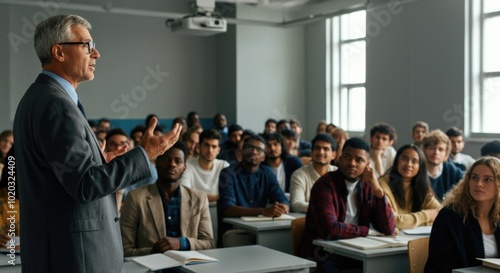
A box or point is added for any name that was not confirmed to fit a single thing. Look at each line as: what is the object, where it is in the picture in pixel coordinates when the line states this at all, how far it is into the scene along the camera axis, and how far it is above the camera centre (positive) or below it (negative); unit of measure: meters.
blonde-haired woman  3.09 -0.58
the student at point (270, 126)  9.50 -0.15
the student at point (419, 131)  7.54 -0.19
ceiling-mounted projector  8.09 +1.31
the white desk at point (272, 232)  4.07 -0.82
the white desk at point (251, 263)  2.66 -0.70
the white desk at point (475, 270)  2.85 -0.76
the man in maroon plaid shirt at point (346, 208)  3.69 -0.61
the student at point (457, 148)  6.58 -0.36
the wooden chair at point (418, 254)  3.19 -0.76
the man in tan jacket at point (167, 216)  3.49 -0.61
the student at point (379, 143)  6.43 -0.29
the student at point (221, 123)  10.63 -0.11
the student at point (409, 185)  4.34 -0.51
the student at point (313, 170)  4.97 -0.47
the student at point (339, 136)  7.07 -0.24
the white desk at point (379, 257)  3.24 -0.80
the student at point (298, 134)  9.40 -0.29
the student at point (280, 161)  5.89 -0.45
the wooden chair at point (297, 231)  3.85 -0.76
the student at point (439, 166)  5.16 -0.45
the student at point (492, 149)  5.25 -0.30
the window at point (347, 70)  11.19 +0.93
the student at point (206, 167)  5.49 -0.48
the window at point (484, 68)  8.48 +0.72
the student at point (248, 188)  4.54 -0.59
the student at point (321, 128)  9.45 -0.18
